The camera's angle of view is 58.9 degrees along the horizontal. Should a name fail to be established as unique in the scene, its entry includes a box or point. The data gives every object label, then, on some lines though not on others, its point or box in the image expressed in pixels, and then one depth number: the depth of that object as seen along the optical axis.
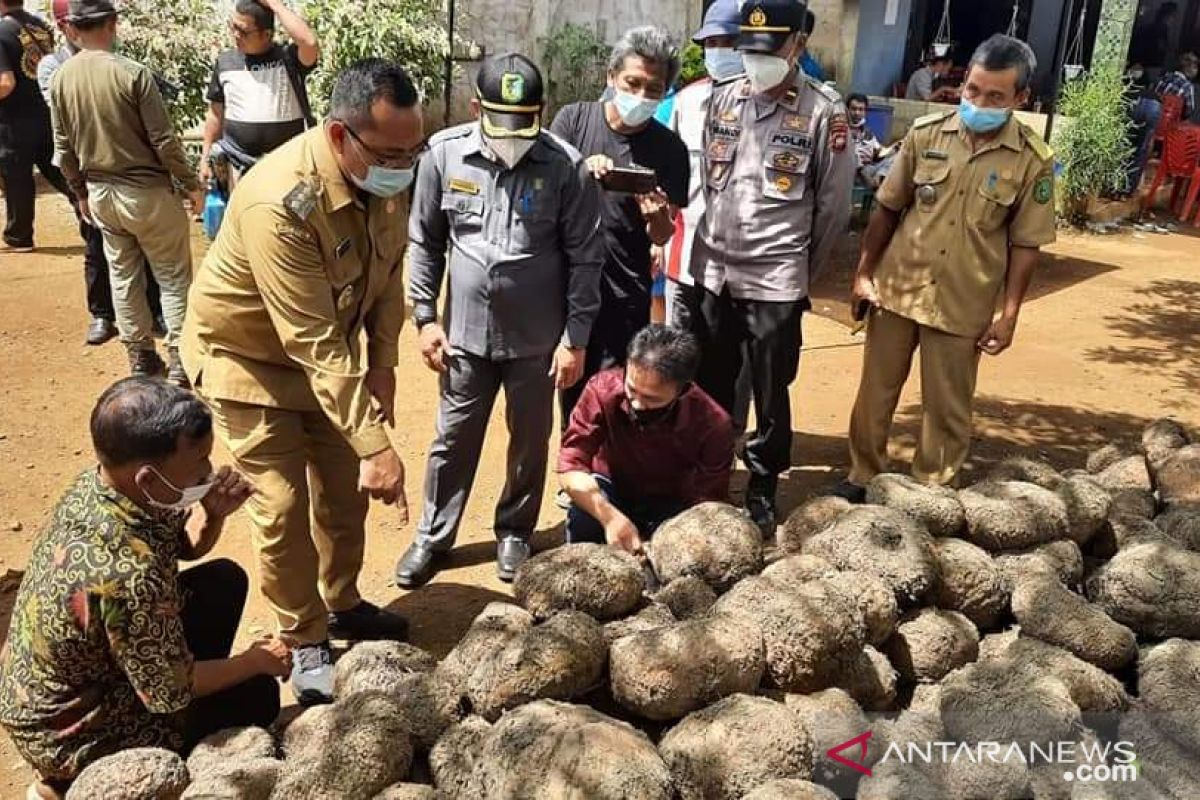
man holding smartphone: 4.32
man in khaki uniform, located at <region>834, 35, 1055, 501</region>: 4.39
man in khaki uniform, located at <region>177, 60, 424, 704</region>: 3.07
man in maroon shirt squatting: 3.72
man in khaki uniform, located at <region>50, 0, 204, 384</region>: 5.63
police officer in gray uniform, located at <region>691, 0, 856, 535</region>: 4.48
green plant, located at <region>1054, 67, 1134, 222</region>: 10.98
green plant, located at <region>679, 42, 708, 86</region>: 10.44
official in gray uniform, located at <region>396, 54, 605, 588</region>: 3.91
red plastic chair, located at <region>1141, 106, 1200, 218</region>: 11.94
